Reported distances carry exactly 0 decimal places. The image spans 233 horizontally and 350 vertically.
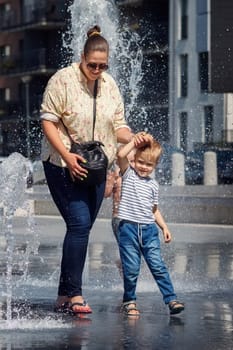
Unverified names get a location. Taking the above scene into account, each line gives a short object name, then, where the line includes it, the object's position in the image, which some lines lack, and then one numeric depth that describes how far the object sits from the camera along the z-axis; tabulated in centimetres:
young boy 787
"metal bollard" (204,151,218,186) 3568
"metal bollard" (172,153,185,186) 3575
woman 772
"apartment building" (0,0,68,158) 7794
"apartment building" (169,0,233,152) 5859
